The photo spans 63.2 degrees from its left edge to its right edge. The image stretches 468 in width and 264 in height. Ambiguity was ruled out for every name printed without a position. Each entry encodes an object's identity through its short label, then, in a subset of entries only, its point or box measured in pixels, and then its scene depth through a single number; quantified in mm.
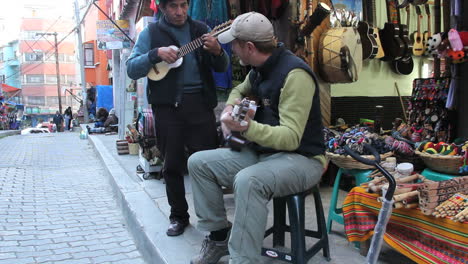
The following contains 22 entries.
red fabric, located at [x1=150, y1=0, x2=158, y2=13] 4613
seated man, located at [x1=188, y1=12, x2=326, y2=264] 2012
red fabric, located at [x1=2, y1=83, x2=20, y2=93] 33206
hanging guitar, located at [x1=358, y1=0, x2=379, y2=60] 5078
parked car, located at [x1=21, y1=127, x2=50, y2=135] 28094
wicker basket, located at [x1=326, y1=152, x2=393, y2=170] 2965
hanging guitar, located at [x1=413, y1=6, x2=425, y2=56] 5699
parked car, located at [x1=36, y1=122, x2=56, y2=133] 35656
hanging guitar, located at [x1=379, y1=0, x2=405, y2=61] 5586
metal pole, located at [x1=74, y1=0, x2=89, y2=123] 24078
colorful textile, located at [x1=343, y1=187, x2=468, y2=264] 2109
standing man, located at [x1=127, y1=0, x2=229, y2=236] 3039
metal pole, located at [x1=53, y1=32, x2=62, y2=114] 39881
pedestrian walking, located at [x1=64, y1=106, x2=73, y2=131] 31078
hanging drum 4219
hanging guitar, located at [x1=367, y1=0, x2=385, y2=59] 5473
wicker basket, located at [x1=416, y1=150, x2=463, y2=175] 2727
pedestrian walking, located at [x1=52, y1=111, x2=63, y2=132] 33219
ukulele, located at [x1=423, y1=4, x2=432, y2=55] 5680
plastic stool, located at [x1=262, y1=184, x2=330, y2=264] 2215
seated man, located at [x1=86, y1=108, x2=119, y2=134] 14125
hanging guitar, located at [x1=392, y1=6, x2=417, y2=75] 5630
